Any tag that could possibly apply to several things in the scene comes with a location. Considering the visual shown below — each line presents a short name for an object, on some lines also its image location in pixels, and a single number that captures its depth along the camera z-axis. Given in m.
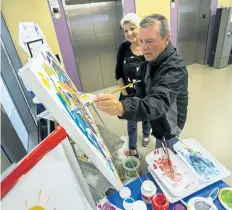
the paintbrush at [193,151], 1.07
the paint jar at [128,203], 0.87
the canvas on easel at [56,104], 0.44
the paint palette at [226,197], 0.83
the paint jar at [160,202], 0.80
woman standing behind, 1.62
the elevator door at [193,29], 3.98
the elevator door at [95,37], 3.10
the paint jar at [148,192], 0.87
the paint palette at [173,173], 0.90
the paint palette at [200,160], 0.95
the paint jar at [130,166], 1.50
